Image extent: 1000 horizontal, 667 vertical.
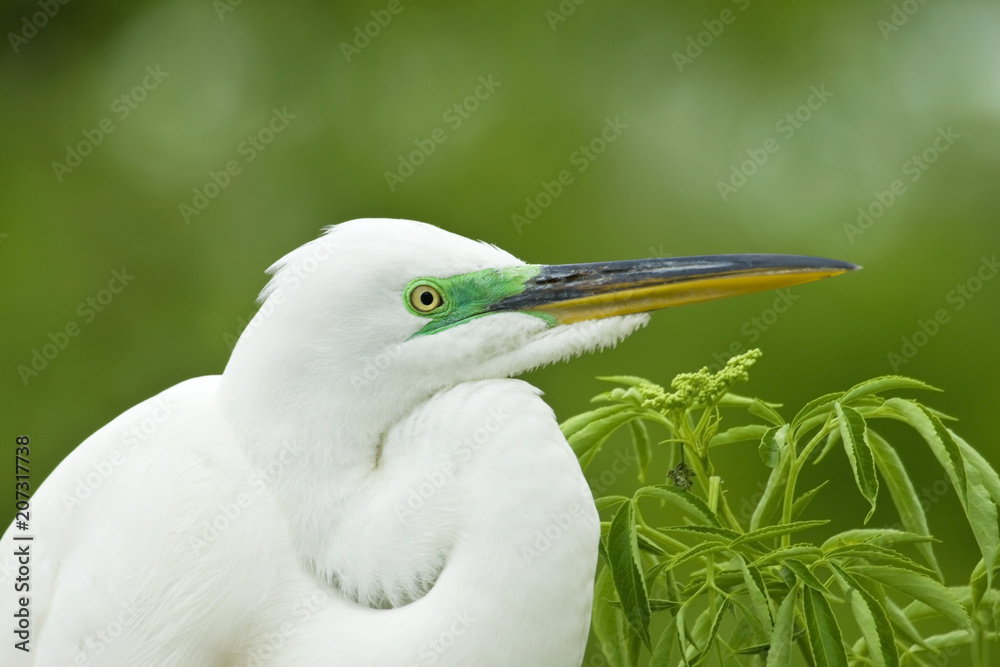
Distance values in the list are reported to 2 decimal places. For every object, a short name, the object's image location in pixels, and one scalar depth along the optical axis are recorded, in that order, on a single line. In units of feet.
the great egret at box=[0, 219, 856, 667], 17.58
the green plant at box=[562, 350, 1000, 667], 17.48
